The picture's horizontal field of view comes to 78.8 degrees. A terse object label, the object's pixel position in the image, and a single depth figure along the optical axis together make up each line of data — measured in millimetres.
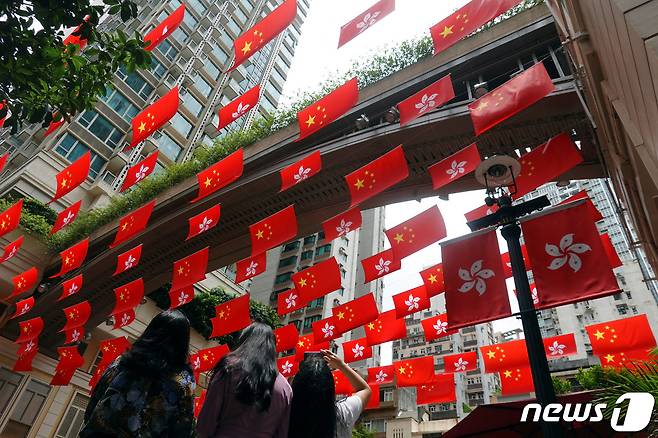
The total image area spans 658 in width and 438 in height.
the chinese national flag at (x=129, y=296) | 9773
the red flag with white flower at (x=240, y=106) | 7676
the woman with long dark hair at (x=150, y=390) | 1905
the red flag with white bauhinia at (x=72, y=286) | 11266
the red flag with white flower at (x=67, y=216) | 10451
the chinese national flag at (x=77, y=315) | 11094
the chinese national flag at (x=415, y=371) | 10023
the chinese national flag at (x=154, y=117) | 7711
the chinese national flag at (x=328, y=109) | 6824
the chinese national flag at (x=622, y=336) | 7527
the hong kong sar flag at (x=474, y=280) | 4691
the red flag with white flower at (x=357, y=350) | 10266
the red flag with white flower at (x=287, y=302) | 8945
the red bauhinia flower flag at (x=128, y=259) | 9711
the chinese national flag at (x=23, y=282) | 12477
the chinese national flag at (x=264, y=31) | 6656
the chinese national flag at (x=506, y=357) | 8766
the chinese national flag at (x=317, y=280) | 7801
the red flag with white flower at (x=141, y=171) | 9062
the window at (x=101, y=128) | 23094
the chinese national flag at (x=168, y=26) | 7953
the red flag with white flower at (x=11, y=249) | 11648
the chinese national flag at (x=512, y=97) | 5281
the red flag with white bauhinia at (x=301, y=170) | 7508
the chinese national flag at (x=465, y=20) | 5680
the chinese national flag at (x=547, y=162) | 6113
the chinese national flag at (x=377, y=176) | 6668
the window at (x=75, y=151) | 21156
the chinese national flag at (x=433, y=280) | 8449
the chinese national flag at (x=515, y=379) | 8883
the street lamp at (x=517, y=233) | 3375
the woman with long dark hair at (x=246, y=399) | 2117
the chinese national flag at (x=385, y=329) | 9703
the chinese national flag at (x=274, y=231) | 7609
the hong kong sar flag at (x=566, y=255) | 4273
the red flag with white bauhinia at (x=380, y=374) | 10812
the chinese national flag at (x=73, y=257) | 10516
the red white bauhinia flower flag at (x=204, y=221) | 8688
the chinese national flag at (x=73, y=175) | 9195
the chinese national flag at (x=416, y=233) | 6980
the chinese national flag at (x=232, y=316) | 8930
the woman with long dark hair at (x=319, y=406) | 2260
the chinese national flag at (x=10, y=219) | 10250
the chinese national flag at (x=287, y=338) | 10555
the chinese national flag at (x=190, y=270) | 8727
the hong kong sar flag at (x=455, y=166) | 6230
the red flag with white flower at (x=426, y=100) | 6418
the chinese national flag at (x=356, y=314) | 8492
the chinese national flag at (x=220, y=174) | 8086
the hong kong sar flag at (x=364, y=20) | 6312
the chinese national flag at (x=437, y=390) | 10055
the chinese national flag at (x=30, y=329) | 12672
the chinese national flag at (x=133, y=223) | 9133
